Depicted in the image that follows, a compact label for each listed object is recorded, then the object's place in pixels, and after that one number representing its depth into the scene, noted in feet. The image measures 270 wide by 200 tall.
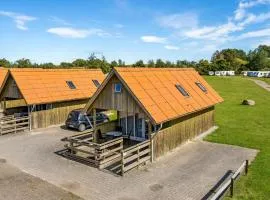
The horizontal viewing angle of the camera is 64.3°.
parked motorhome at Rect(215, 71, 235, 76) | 276.63
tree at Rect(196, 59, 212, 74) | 277.83
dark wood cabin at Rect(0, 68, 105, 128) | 64.66
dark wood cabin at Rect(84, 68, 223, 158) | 42.55
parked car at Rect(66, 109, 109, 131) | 61.76
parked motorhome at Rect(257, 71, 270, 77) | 275.42
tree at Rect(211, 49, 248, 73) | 287.25
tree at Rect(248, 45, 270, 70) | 333.63
